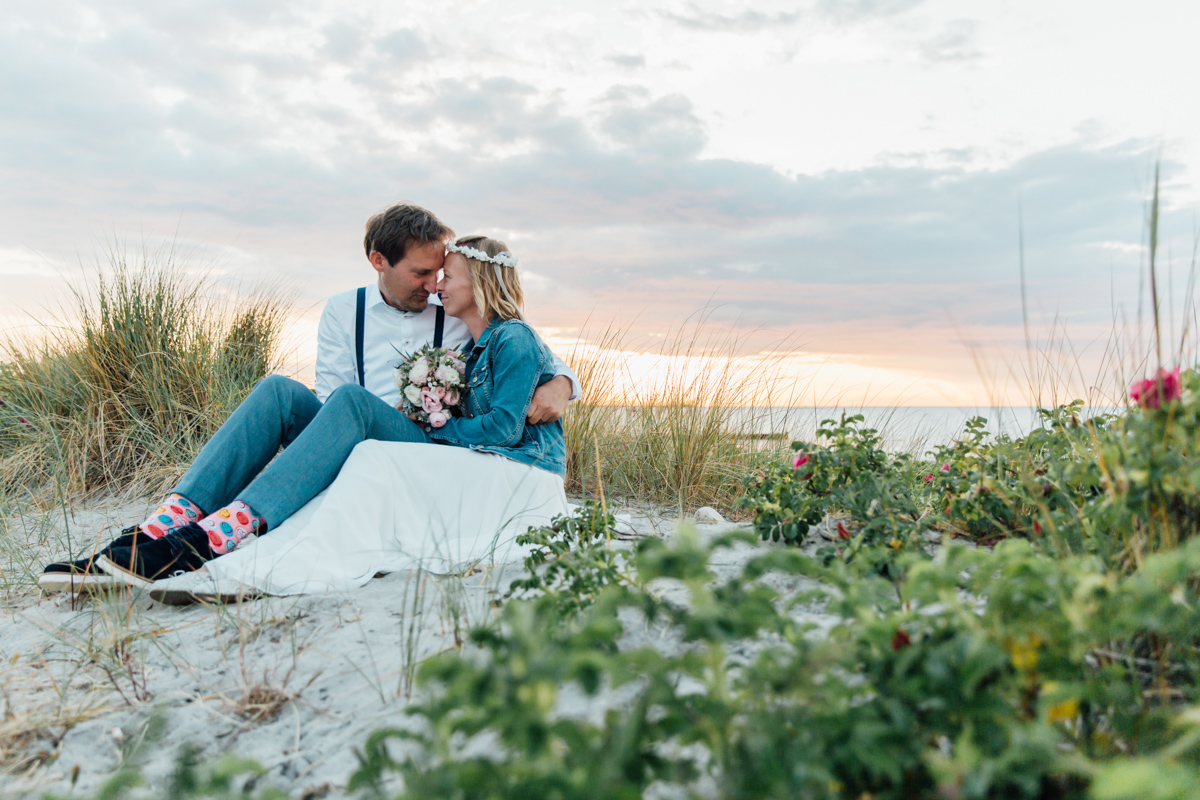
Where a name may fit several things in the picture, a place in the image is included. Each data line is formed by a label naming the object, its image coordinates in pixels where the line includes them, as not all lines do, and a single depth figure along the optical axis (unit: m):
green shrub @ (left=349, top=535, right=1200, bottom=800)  0.87
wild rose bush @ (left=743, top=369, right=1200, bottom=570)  1.45
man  2.75
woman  2.65
